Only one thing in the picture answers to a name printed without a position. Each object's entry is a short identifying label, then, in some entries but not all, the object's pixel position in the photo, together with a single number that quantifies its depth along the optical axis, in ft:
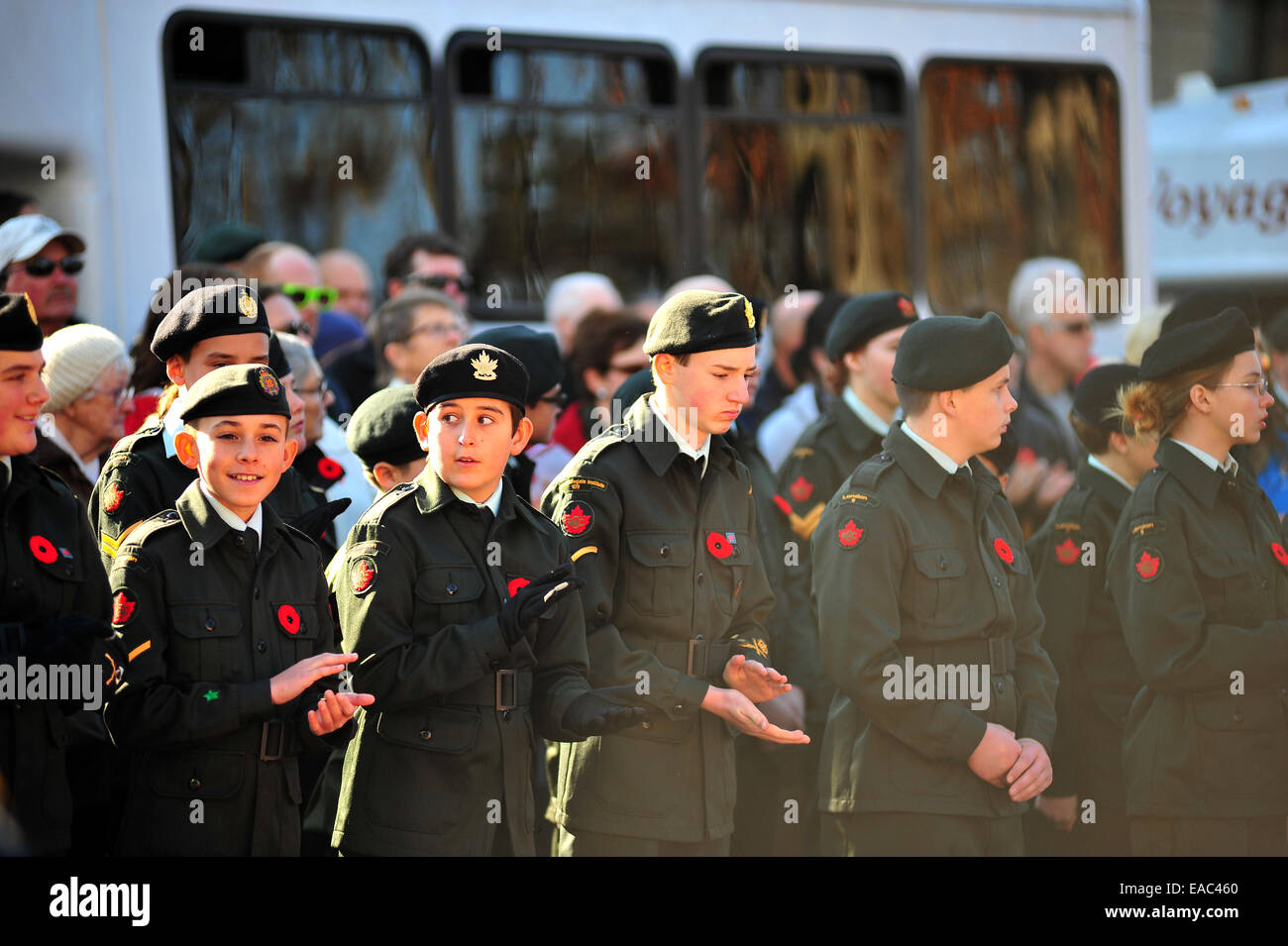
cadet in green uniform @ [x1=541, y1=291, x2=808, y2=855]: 27.76
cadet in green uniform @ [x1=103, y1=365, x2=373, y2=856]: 24.23
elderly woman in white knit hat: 31.50
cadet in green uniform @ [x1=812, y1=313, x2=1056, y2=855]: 27.50
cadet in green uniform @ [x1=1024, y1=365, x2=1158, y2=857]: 33.55
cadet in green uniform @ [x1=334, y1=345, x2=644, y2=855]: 25.26
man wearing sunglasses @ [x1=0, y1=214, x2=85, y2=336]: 37.96
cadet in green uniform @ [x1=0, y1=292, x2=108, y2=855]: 24.35
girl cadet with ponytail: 29.81
